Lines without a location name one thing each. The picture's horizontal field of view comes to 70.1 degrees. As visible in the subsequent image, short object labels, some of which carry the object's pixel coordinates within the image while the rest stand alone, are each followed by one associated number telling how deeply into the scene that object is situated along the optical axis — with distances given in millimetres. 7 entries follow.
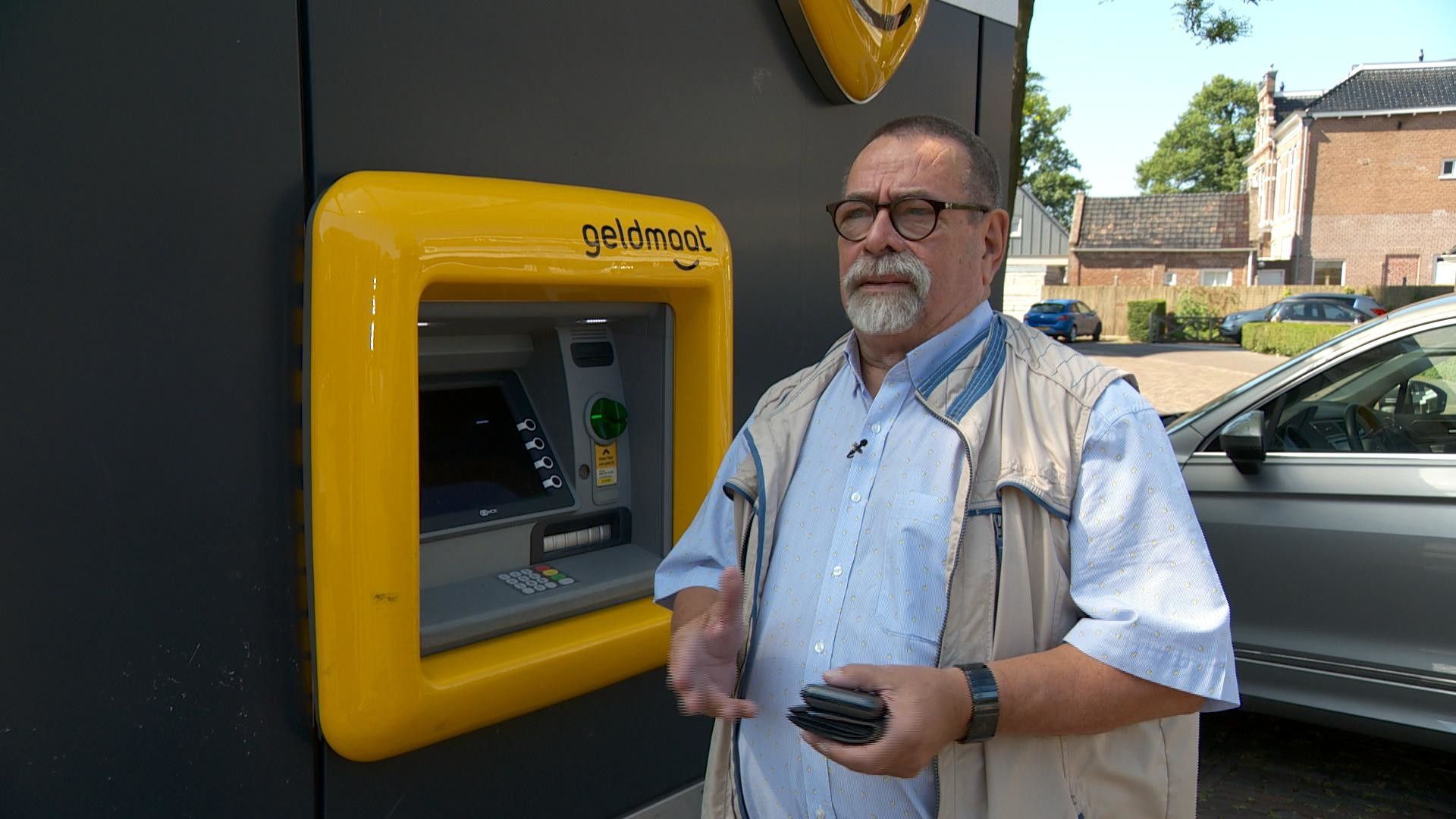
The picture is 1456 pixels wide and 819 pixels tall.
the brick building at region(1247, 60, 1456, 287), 31508
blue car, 26219
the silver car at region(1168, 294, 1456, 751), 3285
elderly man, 1271
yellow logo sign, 2615
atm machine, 1739
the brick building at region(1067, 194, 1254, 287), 36156
